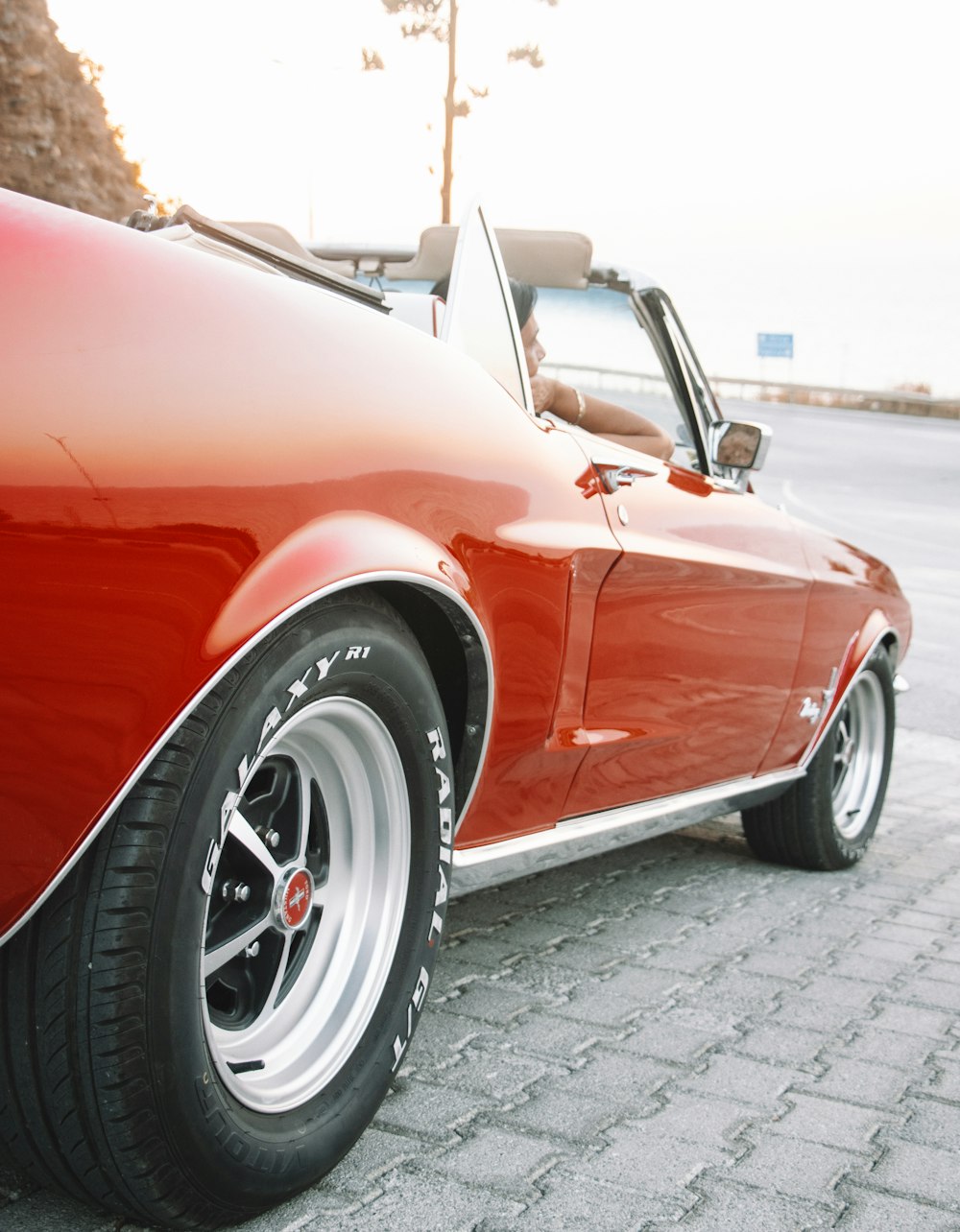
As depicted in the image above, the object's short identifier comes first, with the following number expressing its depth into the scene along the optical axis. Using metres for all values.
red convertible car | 1.66
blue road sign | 66.69
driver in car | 3.26
